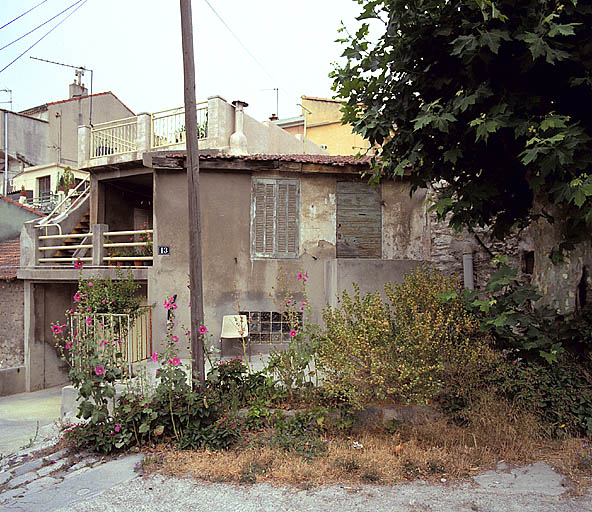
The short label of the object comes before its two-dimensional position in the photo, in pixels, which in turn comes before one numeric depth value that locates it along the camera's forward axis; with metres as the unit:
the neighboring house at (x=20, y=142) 24.87
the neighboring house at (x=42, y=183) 21.78
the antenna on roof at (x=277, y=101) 21.32
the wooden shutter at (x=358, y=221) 10.42
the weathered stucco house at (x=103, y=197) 12.30
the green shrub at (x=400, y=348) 5.69
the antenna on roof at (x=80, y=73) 21.56
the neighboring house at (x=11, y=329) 12.89
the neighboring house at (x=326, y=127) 20.47
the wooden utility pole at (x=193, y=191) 6.27
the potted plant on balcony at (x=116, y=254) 12.00
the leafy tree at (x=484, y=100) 5.12
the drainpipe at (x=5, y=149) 24.70
